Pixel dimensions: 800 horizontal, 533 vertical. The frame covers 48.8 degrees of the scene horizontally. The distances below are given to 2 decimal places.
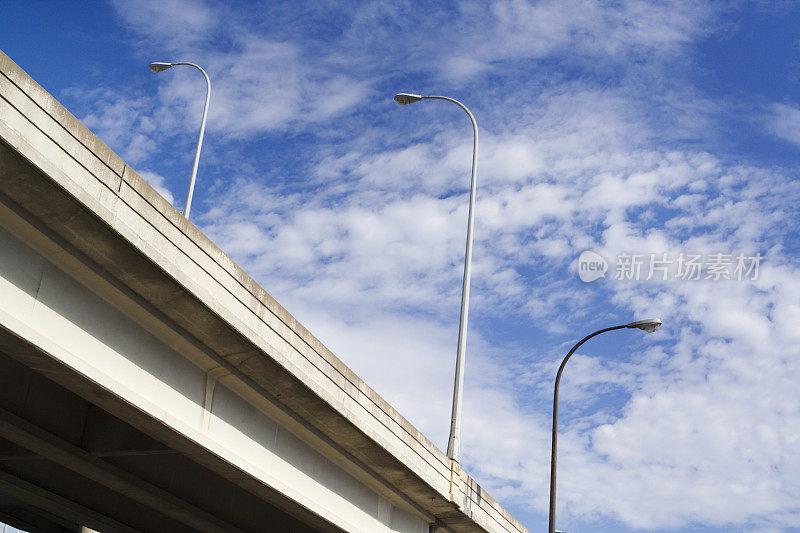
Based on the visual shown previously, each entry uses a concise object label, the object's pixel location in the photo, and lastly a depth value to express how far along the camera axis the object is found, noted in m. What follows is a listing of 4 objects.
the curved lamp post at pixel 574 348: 22.84
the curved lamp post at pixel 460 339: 20.11
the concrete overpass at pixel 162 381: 10.82
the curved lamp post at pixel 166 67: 28.59
